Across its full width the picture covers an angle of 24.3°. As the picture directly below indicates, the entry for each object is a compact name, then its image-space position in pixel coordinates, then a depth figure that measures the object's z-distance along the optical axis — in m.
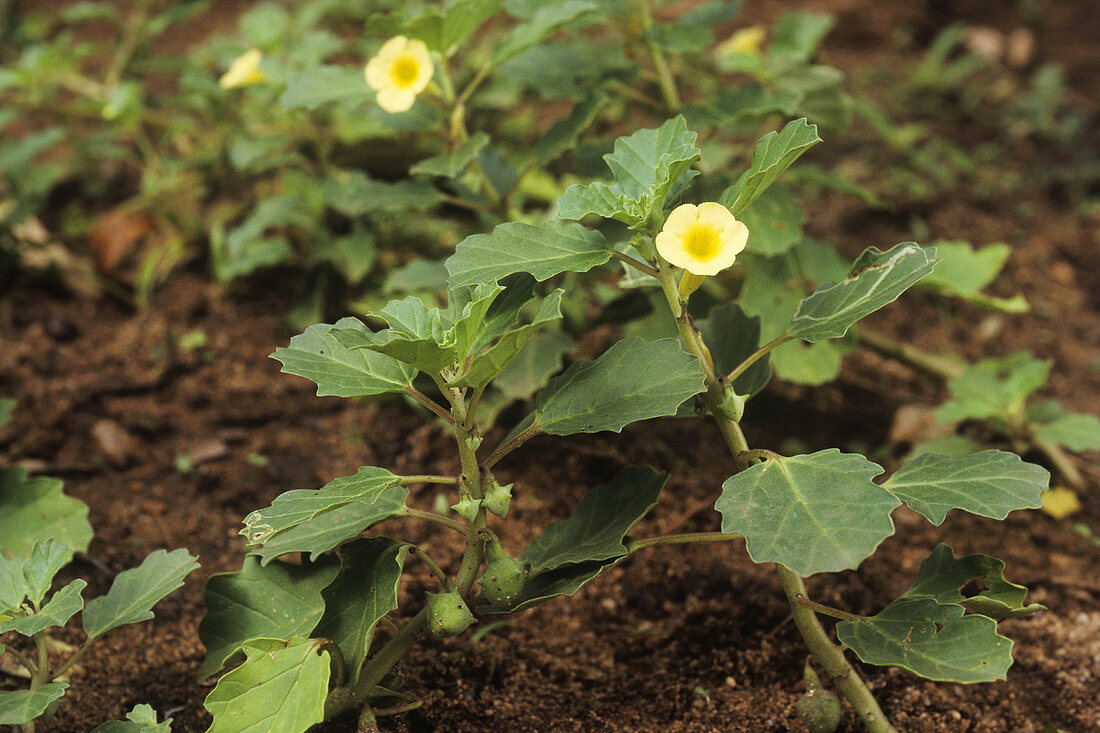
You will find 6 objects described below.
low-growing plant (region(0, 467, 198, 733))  0.60
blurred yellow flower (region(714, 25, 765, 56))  0.85
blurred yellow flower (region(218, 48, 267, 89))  0.80
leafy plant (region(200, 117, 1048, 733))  0.60
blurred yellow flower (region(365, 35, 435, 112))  0.69
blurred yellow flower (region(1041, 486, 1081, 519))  0.73
